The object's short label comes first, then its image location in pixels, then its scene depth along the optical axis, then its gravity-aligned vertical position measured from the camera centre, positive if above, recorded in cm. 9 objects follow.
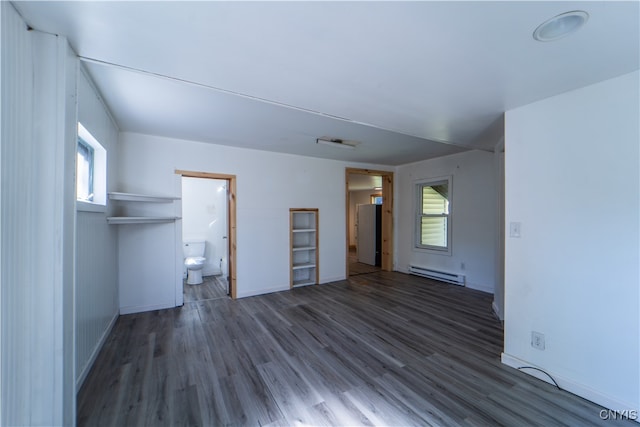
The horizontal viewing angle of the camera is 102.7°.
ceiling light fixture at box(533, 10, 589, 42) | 121 +94
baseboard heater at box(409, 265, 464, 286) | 474 -122
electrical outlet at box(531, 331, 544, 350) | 209 -105
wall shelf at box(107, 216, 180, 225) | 279 -8
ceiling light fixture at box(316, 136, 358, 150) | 367 +105
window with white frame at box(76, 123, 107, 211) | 226 +41
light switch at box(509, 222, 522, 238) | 224 -14
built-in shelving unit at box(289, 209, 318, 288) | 487 -65
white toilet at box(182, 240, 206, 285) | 481 -90
